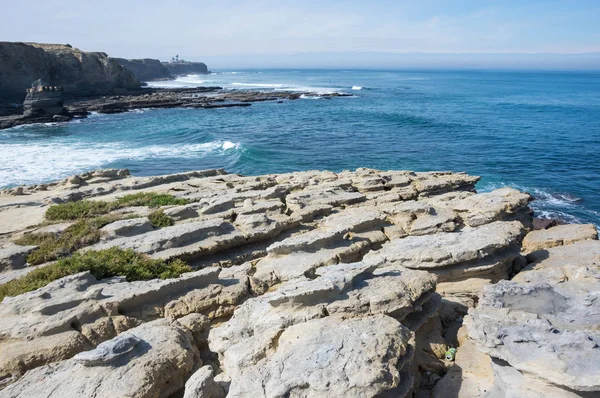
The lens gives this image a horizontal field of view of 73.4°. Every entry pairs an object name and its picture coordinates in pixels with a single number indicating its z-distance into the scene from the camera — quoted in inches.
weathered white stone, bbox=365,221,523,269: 412.8
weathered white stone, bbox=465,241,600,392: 238.4
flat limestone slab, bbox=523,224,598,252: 536.4
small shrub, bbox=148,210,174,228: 549.6
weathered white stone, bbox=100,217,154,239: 517.3
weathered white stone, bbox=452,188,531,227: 567.5
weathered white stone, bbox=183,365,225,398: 253.8
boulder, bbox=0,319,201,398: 263.4
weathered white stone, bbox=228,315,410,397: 232.1
